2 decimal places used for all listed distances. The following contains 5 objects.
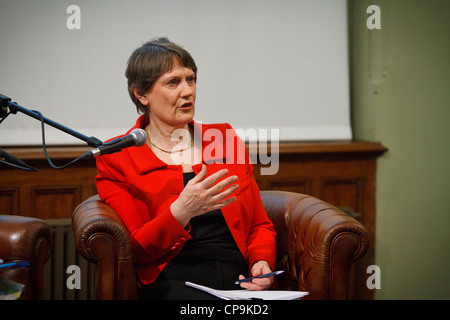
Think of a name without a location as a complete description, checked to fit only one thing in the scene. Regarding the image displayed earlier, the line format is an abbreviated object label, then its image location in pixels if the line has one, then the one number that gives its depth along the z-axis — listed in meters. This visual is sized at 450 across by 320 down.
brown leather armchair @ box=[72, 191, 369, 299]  4.58
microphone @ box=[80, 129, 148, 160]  4.36
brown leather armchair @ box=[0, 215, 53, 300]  4.61
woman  4.63
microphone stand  4.36
